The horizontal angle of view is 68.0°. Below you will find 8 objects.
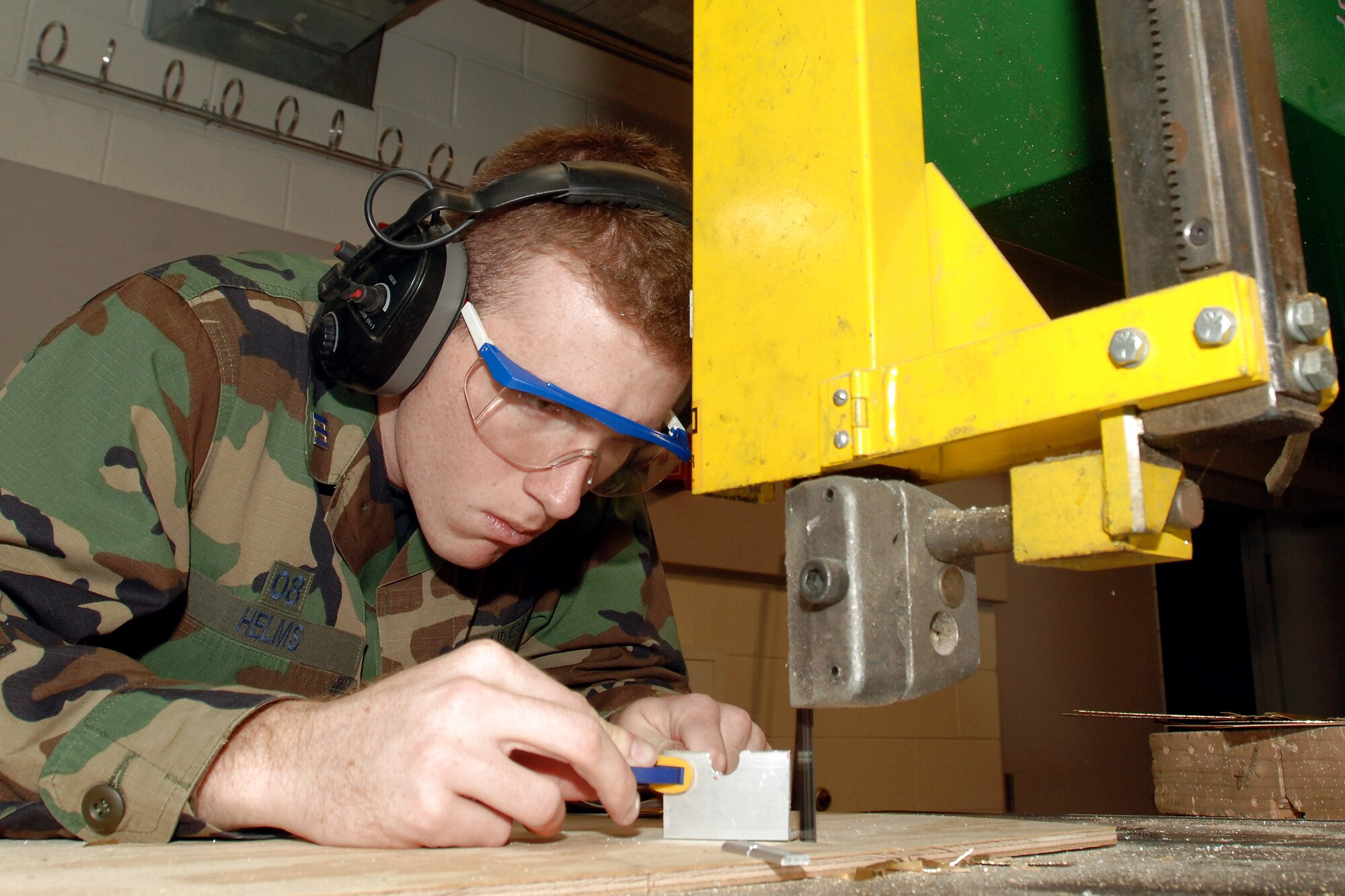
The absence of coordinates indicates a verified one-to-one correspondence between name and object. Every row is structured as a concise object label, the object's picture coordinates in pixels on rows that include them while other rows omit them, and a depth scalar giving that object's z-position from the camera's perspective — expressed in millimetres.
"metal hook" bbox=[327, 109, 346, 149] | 2723
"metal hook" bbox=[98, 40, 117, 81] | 2381
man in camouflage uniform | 849
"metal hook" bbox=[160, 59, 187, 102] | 2457
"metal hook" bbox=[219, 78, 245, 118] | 2539
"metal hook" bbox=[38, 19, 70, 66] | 2328
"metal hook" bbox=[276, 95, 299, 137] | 2639
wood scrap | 1497
